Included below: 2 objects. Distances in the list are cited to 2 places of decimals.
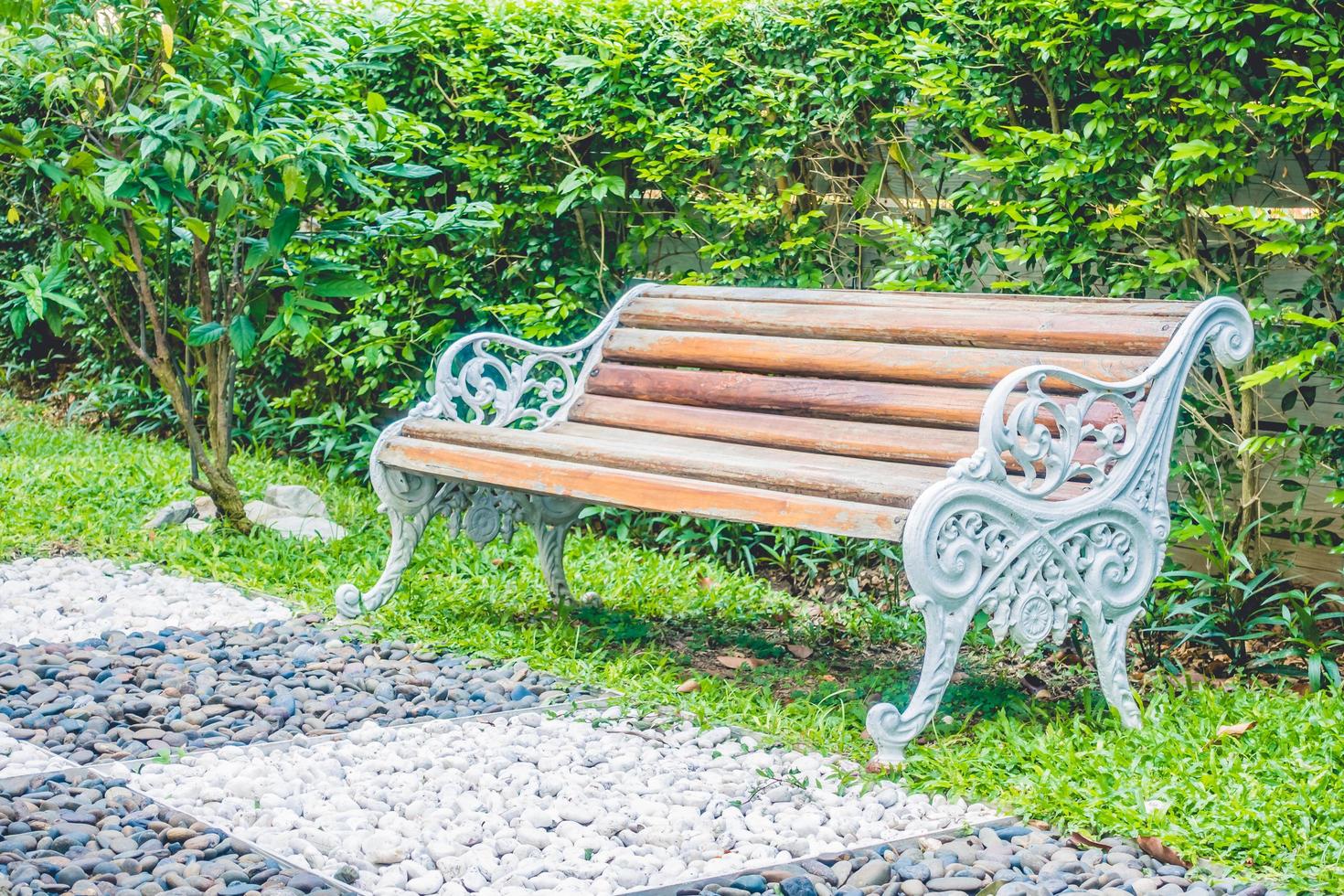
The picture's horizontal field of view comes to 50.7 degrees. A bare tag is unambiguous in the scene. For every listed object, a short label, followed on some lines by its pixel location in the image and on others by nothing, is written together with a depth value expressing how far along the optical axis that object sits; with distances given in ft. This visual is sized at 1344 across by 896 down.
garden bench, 10.64
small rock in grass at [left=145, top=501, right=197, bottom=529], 20.15
